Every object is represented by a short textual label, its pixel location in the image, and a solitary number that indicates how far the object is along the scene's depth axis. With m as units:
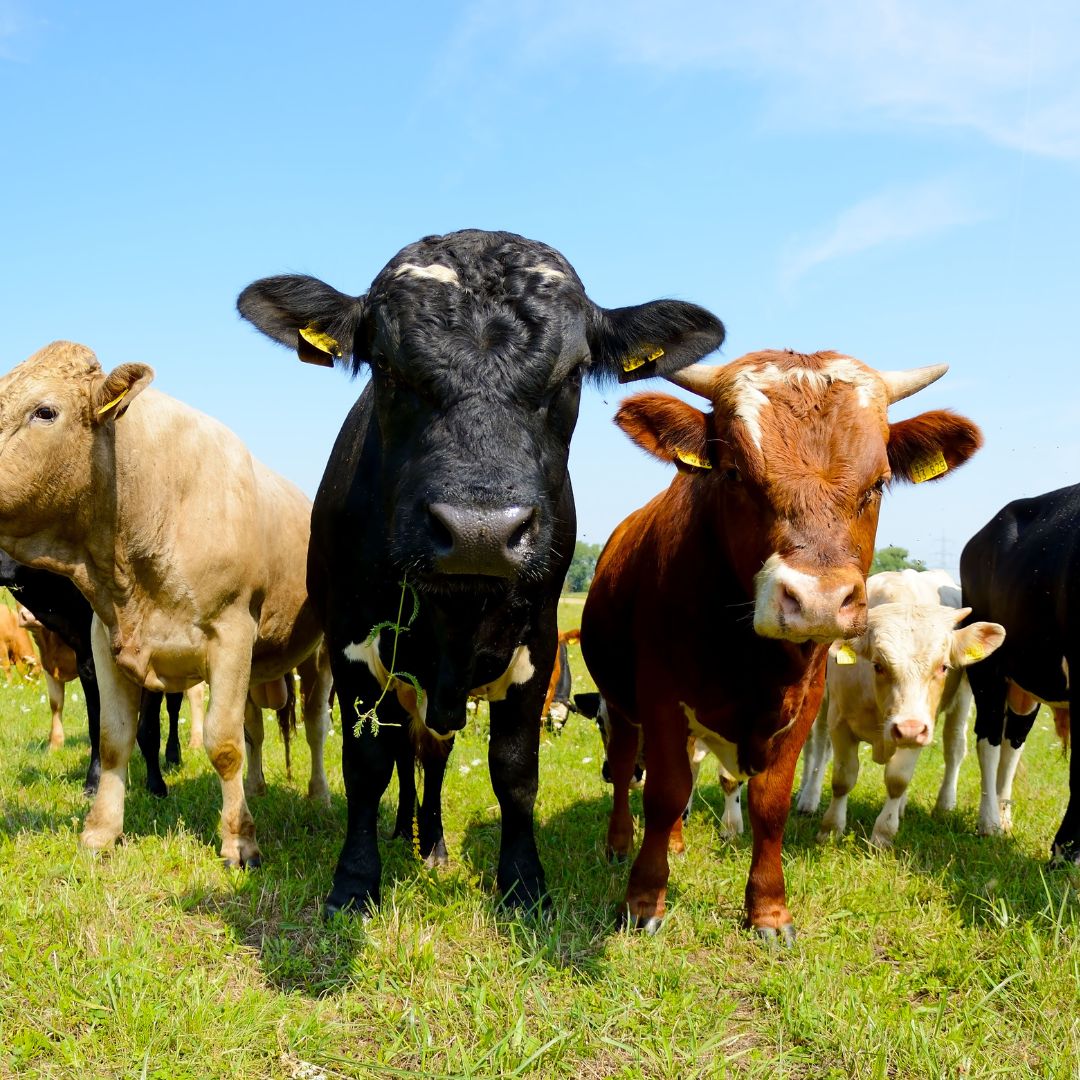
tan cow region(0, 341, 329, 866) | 4.50
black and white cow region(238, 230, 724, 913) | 3.14
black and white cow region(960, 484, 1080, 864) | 5.30
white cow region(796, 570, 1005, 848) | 5.20
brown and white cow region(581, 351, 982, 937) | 3.32
